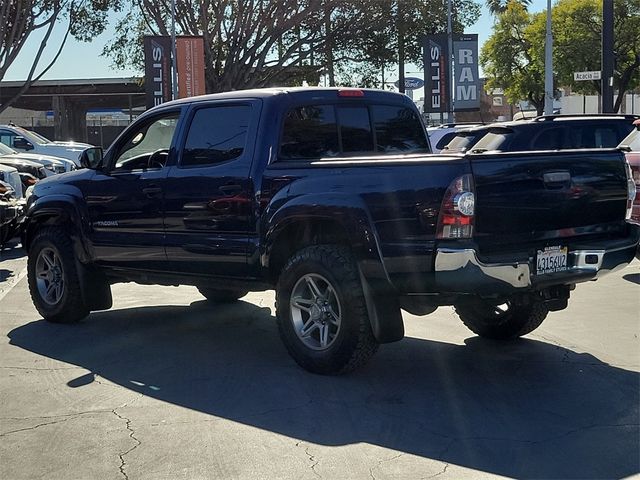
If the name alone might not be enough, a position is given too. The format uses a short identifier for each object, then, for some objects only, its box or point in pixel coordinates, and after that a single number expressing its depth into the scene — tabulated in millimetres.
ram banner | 29375
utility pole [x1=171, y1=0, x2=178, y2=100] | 29516
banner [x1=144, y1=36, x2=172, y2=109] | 29562
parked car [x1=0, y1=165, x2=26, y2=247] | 12051
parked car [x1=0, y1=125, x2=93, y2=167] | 23234
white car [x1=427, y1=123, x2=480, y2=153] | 14302
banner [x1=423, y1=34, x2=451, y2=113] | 30250
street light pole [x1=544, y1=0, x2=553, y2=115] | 29391
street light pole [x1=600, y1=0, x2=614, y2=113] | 21359
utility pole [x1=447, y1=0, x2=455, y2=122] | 30172
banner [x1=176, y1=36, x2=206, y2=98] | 28703
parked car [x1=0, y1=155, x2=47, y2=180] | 17828
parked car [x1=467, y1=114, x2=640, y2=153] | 10602
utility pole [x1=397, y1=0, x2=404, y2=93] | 34781
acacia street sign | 21431
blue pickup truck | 5457
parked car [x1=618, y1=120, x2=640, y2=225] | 9891
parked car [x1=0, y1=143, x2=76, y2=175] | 19422
